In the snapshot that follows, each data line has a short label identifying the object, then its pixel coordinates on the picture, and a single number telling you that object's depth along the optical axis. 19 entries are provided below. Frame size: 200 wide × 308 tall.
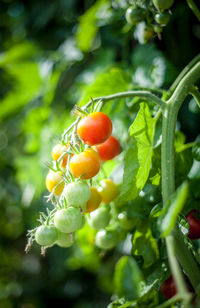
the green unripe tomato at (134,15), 0.80
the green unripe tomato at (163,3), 0.73
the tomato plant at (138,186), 0.55
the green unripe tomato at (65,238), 0.65
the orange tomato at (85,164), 0.59
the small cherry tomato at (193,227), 0.69
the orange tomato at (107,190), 0.76
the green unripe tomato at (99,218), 0.76
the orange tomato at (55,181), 0.63
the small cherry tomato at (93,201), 0.65
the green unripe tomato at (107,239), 0.80
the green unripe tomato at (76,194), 0.57
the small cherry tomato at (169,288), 0.63
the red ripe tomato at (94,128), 0.61
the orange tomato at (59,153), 0.67
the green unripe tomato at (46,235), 0.59
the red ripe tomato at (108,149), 0.78
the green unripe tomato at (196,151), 0.72
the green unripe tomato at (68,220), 0.57
